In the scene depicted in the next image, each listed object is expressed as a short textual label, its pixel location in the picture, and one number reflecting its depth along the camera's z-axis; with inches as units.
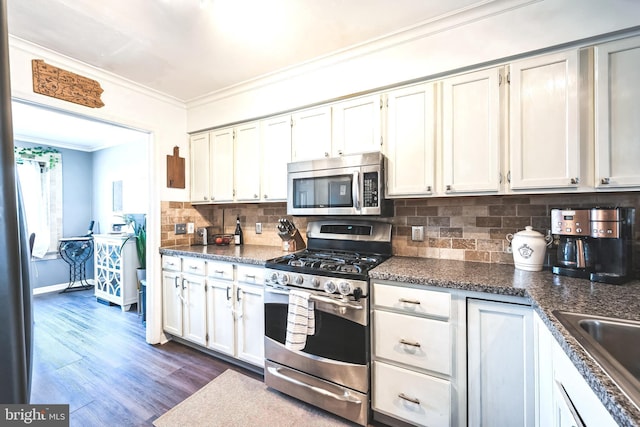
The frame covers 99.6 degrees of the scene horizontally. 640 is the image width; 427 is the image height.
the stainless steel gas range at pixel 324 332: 66.8
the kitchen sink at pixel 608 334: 34.9
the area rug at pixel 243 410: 69.0
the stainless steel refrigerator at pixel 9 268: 15.3
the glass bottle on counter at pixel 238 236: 120.9
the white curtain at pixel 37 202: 175.8
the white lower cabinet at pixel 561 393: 29.2
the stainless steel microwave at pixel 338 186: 78.6
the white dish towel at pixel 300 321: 69.4
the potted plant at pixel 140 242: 149.6
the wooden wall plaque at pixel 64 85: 81.7
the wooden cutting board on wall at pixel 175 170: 116.3
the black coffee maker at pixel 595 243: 54.1
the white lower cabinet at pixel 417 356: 58.8
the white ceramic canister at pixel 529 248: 65.1
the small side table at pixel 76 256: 183.9
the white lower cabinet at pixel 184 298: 99.7
